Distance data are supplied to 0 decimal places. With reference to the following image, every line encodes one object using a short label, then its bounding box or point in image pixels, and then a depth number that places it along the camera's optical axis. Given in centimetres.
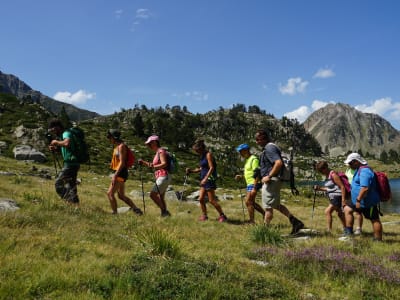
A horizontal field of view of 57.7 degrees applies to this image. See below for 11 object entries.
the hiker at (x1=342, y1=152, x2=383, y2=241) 934
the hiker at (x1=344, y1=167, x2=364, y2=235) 1056
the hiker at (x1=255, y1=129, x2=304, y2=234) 987
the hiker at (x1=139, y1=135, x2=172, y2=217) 1169
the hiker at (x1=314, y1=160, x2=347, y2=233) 1162
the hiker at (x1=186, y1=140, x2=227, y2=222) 1243
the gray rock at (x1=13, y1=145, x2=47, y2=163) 4094
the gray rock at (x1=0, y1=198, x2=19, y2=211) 857
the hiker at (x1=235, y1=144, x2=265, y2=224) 1162
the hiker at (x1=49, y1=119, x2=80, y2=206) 1031
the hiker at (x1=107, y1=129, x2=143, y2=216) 1098
